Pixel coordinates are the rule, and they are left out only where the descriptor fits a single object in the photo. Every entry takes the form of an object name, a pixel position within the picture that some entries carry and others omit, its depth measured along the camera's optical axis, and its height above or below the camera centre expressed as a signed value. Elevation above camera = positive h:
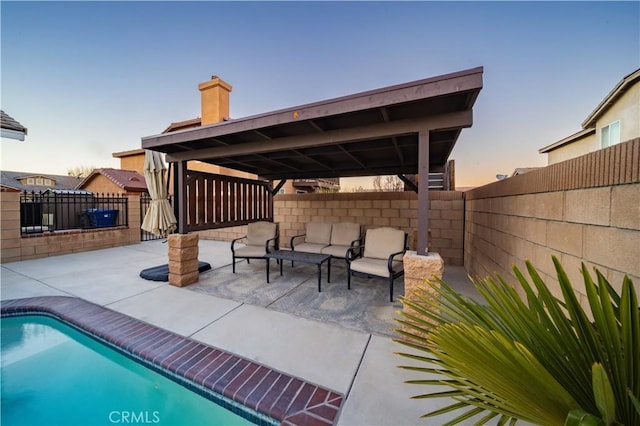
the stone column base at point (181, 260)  4.06 -0.99
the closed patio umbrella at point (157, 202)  4.33 +0.03
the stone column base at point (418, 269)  2.57 -0.69
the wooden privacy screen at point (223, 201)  4.47 +0.08
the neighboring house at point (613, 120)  5.28 +2.37
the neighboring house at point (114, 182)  11.62 +1.16
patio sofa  5.11 -0.75
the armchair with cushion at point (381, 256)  3.63 -0.91
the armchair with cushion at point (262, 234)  5.48 -0.70
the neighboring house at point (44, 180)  19.62 +1.94
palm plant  0.60 -0.43
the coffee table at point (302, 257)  4.07 -0.95
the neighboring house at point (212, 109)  9.38 +3.89
